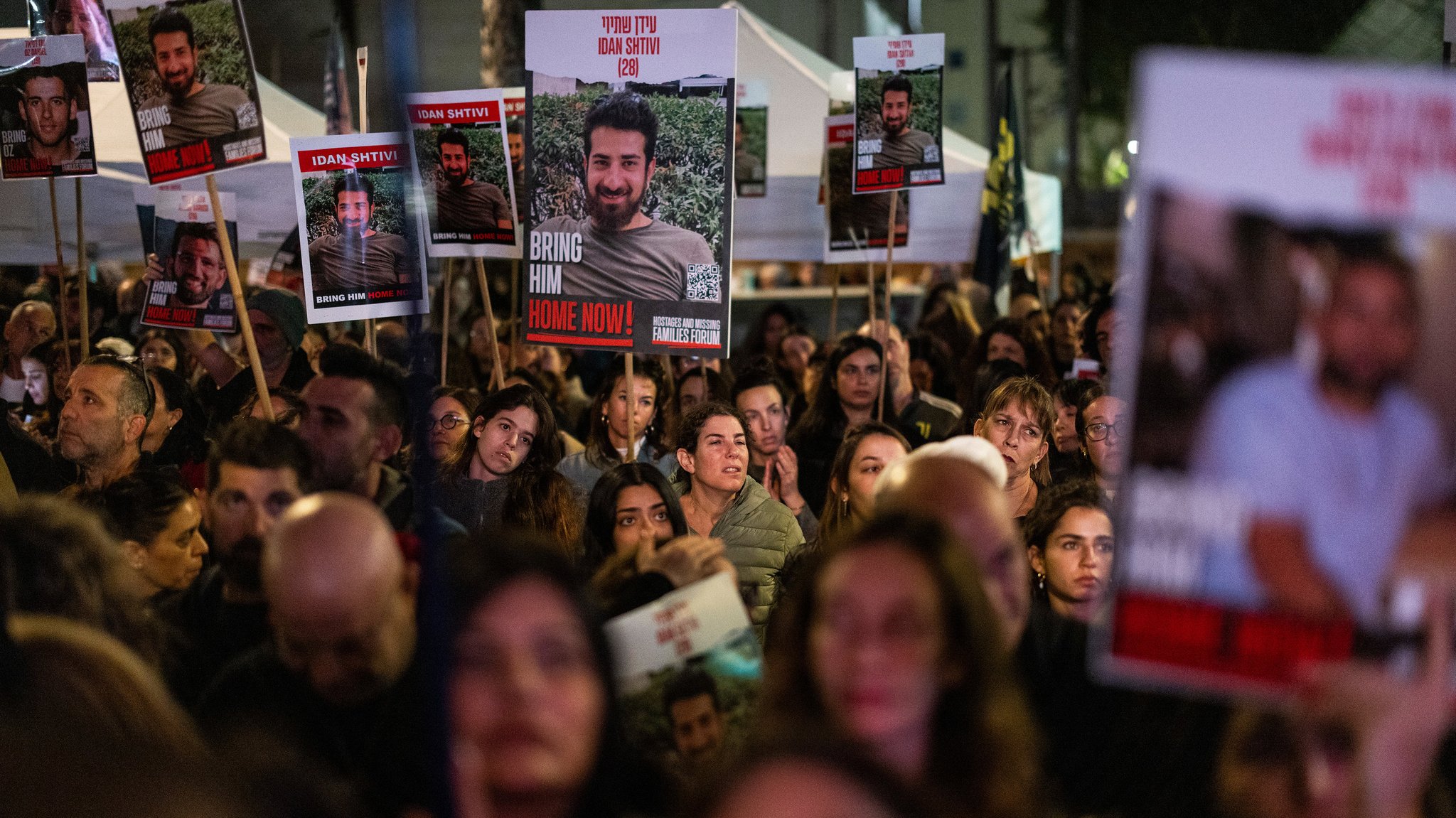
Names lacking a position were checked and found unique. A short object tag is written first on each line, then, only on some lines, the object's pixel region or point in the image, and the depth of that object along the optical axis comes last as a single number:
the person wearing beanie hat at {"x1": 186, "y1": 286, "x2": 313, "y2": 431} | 7.07
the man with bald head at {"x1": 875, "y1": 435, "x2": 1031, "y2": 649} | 2.56
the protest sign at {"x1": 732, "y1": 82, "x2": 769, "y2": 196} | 10.29
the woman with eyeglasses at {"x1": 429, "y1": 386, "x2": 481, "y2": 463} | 5.84
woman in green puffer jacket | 5.12
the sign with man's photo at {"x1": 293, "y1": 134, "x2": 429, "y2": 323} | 6.23
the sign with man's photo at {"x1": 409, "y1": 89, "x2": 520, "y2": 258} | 6.72
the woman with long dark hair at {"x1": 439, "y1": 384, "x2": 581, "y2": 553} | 5.18
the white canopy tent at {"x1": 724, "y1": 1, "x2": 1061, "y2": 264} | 11.01
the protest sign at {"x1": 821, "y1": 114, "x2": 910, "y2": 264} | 9.26
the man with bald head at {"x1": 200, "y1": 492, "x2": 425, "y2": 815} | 2.51
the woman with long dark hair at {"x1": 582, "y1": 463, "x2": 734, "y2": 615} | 4.25
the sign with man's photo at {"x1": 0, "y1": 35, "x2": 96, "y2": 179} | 6.79
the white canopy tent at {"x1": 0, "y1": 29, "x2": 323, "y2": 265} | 9.50
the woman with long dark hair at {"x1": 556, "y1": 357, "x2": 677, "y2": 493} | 6.37
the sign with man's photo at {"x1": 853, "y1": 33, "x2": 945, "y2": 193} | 7.99
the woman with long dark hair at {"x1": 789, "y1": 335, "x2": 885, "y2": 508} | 6.98
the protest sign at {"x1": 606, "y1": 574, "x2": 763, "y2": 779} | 2.79
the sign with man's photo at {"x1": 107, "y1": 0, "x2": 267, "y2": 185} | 5.34
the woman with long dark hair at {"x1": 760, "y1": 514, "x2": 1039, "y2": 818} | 2.15
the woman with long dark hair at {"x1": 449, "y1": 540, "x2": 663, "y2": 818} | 2.12
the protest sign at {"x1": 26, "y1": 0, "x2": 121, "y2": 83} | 7.44
